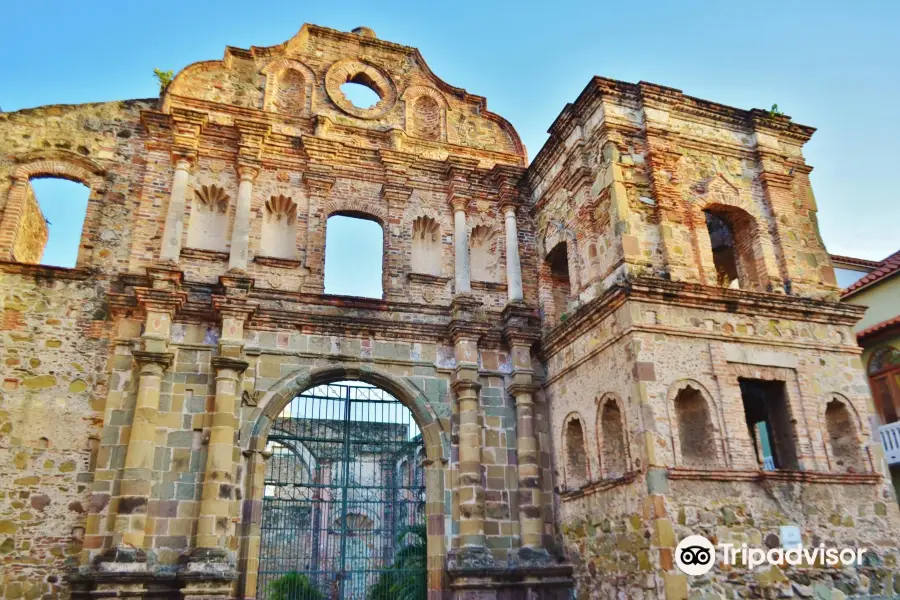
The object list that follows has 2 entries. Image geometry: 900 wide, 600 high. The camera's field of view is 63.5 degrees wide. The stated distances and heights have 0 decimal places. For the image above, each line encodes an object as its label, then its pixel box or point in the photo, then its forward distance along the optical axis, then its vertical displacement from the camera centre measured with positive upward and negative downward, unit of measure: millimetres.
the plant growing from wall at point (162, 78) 12633 +8358
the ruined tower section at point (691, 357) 8938 +2913
